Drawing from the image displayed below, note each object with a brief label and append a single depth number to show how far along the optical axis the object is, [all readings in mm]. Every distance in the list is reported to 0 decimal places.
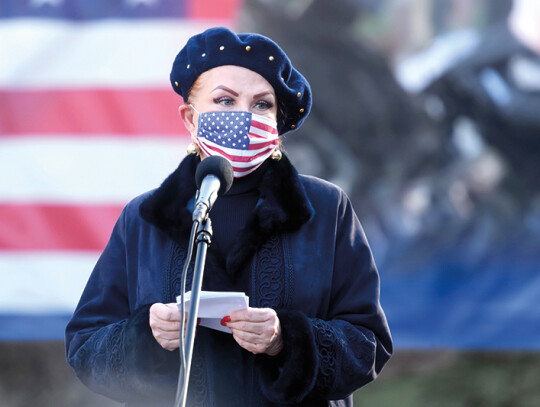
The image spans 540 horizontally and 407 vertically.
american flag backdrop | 7401
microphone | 4930
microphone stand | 4813
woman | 5152
